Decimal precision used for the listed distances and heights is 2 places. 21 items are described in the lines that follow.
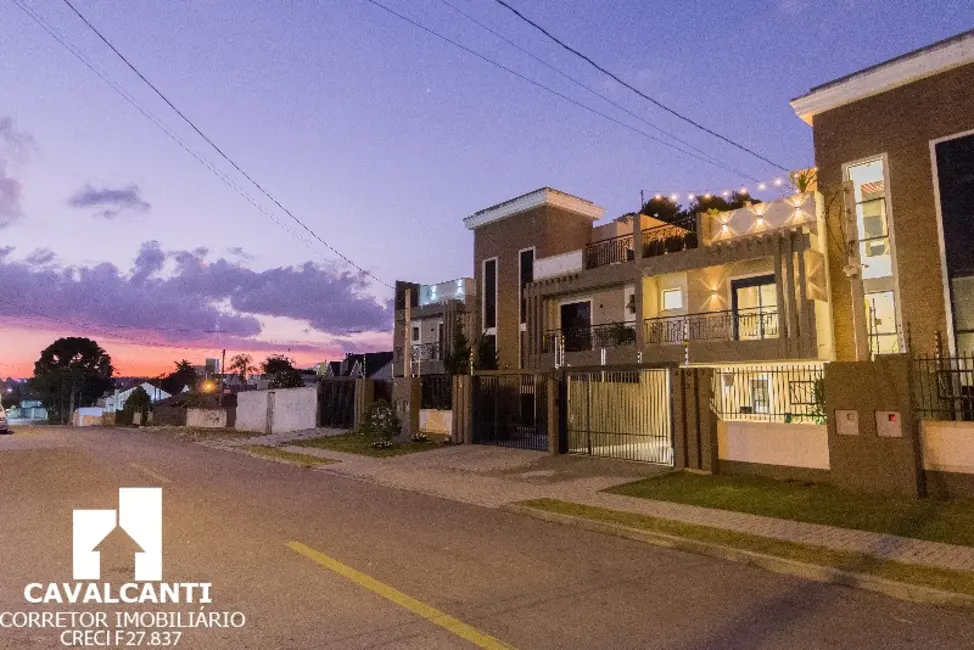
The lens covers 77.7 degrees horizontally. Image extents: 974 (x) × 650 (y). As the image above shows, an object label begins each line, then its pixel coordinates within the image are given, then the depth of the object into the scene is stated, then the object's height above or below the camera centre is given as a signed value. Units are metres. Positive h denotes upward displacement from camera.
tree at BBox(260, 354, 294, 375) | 87.38 +3.34
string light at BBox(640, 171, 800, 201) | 19.76 +6.45
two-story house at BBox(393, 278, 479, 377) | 30.34 +3.41
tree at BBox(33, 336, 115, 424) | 79.50 +2.10
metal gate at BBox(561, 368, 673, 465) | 14.27 -0.83
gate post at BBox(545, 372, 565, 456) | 16.28 -0.94
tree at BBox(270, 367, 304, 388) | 36.56 +0.39
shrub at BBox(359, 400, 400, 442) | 19.95 -1.25
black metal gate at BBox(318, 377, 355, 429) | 27.25 -0.76
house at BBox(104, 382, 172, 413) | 80.50 -1.22
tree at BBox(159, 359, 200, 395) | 97.06 +1.38
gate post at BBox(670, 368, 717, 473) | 12.64 -0.89
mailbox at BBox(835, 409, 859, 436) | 10.45 -0.78
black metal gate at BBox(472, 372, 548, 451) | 18.48 -0.83
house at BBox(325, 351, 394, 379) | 45.38 +1.70
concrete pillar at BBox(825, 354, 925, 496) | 9.81 -0.83
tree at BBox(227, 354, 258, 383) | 92.44 +3.43
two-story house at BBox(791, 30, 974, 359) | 14.91 +5.04
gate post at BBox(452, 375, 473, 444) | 19.64 -0.83
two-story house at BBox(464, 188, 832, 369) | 17.59 +3.53
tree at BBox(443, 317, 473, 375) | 26.69 +1.14
